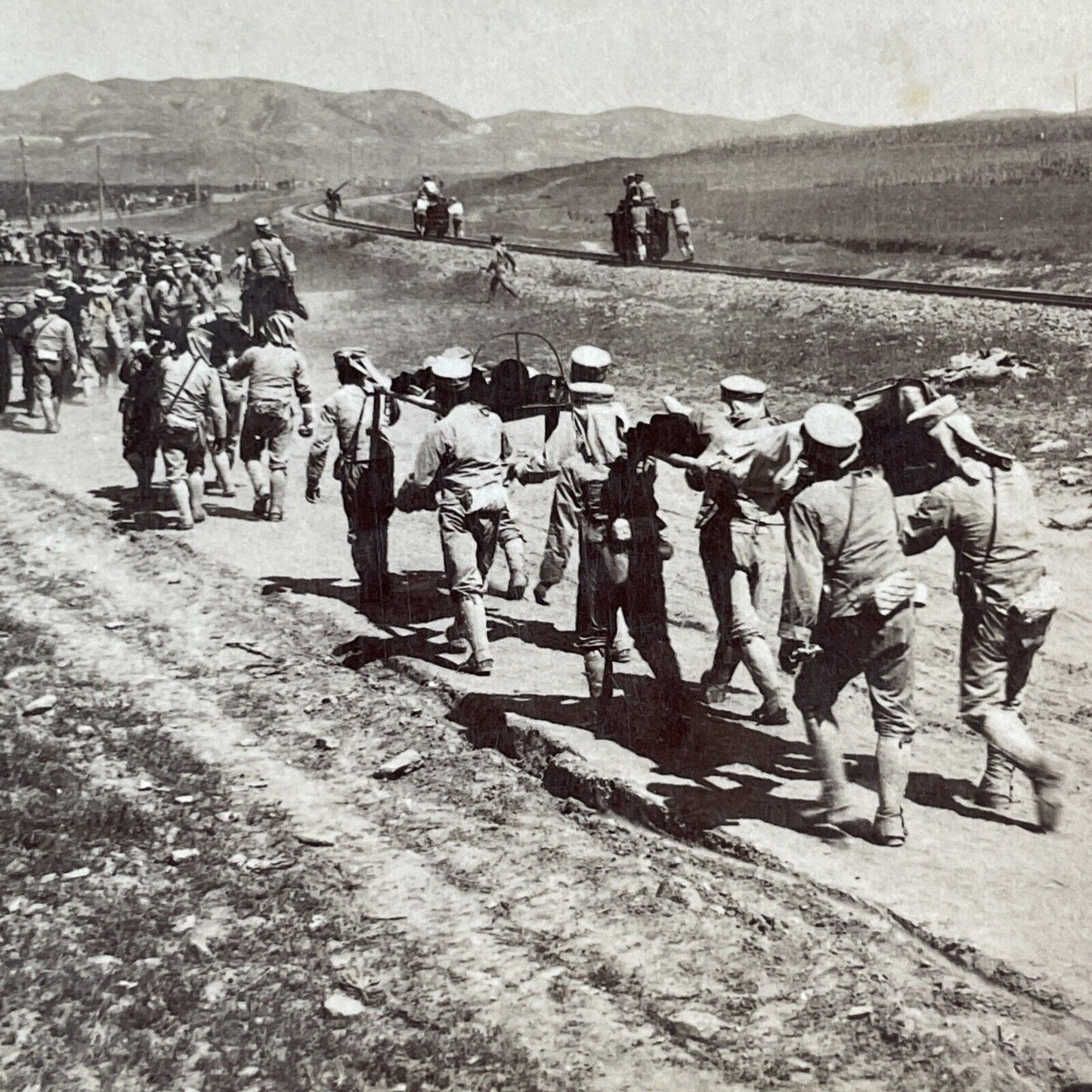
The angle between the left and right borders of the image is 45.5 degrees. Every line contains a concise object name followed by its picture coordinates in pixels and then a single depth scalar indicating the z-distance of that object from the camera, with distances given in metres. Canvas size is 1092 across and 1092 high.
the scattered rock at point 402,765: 7.03
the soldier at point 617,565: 6.69
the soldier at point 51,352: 15.07
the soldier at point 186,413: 10.93
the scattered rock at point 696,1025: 4.83
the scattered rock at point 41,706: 7.96
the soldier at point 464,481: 7.71
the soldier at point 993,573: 5.67
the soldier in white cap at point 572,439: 7.33
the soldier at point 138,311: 17.94
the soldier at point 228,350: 13.11
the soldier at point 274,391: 11.10
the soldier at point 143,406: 11.43
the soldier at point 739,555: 6.92
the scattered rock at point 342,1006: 5.09
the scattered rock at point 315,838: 6.38
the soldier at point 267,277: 15.89
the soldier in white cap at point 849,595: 5.50
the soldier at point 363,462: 8.98
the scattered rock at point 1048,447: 11.79
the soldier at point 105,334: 19.03
